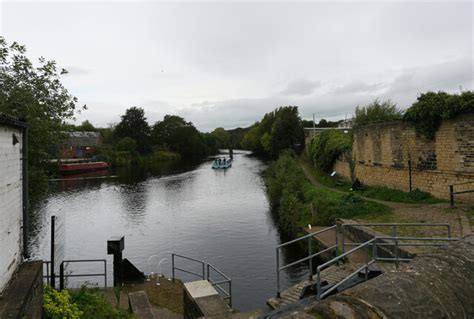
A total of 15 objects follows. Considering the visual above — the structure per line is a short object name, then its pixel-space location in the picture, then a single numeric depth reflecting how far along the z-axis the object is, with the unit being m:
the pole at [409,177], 18.32
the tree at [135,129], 83.57
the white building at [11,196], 5.54
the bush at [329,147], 28.73
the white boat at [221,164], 59.92
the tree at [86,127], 100.41
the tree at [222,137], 174.75
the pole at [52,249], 7.36
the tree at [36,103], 10.77
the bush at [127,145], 76.21
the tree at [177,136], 95.44
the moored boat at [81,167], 52.91
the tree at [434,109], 14.67
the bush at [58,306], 6.54
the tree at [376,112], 33.25
